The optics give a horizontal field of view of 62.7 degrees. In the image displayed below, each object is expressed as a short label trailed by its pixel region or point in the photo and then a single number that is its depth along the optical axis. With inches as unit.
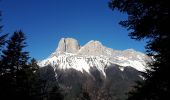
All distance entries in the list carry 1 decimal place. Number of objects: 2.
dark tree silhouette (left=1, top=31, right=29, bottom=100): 477.6
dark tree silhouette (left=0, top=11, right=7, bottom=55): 374.6
